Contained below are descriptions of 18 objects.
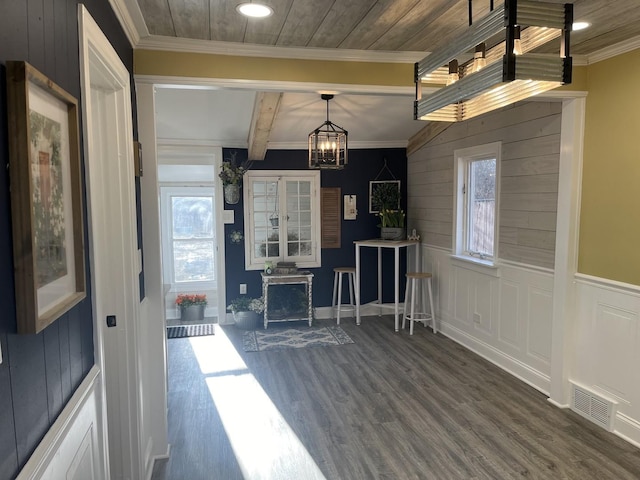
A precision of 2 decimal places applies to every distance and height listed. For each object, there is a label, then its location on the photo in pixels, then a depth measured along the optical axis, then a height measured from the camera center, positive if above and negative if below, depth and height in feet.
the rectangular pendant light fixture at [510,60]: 4.64 +1.76
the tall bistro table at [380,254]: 16.71 -1.83
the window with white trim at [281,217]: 18.08 -0.39
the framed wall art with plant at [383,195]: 18.58 +0.51
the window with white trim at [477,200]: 13.56 +0.21
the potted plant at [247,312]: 17.44 -4.04
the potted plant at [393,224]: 18.13 -0.68
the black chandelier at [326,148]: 14.12 +1.90
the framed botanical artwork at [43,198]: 3.08 +0.08
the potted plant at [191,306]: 18.98 -4.13
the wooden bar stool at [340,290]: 17.97 -3.40
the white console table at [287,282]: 17.26 -2.88
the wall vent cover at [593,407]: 9.68 -4.48
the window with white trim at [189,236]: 20.52 -1.31
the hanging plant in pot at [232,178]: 17.09 +1.14
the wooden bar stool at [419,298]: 16.44 -3.60
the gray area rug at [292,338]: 15.48 -4.70
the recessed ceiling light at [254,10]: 6.73 +3.02
